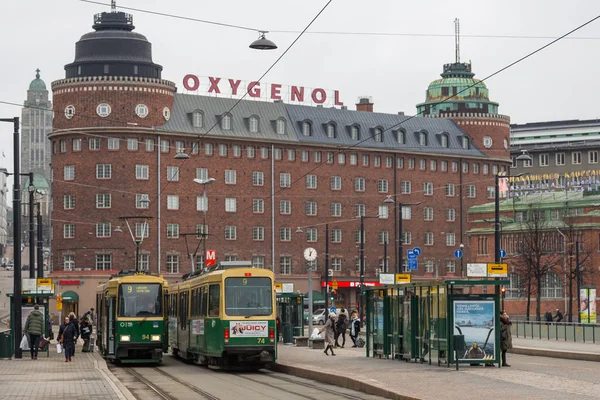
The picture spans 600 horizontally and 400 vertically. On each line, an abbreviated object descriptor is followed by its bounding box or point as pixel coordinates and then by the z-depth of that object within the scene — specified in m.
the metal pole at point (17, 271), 42.67
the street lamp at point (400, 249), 67.94
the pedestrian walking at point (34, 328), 41.44
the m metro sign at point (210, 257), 67.29
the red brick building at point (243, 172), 111.06
